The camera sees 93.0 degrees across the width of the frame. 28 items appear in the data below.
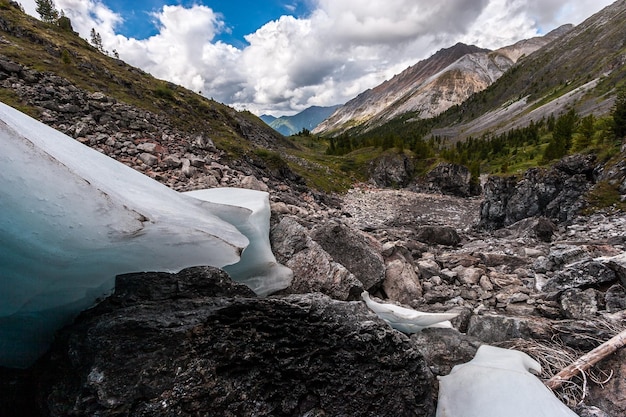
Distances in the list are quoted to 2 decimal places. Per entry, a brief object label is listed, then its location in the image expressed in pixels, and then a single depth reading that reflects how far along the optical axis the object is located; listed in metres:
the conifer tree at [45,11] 52.44
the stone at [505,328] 4.52
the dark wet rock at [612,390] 3.21
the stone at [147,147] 13.34
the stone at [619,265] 5.48
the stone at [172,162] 12.46
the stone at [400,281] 6.38
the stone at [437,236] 13.96
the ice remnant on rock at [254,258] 4.05
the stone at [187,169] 11.94
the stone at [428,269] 7.69
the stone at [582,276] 5.71
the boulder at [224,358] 2.29
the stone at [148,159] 12.26
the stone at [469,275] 7.55
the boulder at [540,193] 18.55
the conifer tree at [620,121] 21.12
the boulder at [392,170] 50.28
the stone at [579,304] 5.14
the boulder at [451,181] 46.91
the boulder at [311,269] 4.66
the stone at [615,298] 5.04
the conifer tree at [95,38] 77.50
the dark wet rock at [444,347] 3.90
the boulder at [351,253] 6.00
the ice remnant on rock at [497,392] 2.91
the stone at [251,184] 10.16
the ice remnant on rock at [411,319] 4.42
